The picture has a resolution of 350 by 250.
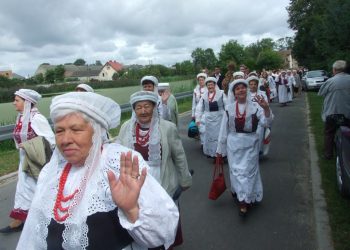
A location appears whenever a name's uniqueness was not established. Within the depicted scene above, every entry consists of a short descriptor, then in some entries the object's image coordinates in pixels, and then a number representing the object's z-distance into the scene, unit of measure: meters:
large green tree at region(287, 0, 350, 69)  13.05
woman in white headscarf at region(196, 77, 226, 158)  9.27
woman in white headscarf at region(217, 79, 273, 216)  5.70
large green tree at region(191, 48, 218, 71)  99.35
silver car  29.27
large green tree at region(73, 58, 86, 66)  164.93
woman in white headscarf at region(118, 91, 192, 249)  4.09
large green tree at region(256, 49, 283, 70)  73.89
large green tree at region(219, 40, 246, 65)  82.64
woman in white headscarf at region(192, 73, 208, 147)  10.04
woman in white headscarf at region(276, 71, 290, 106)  21.77
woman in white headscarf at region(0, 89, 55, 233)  5.41
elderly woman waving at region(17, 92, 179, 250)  1.94
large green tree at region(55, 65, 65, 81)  84.59
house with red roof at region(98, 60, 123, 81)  133.81
